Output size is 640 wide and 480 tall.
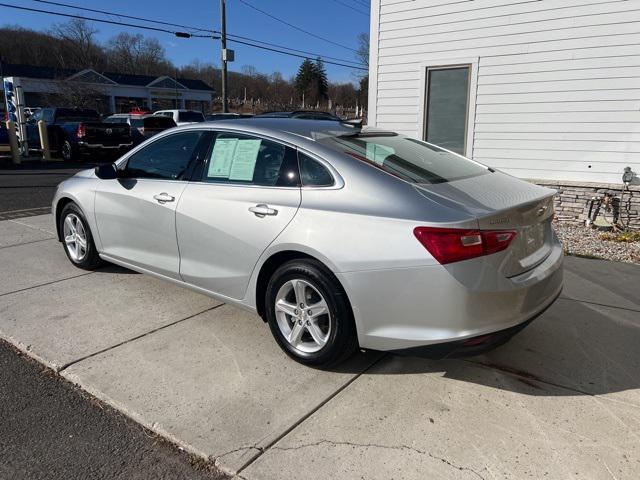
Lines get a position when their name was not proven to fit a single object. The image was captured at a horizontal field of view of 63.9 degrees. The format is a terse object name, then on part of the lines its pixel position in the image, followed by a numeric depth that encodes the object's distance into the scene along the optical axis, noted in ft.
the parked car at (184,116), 73.23
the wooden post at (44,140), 56.03
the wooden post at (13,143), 49.73
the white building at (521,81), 23.41
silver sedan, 8.72
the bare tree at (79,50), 221.05
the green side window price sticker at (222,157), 12.09
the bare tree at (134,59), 261.85
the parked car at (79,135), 54.80
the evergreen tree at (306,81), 330.87
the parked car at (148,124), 63.26
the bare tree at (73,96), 139.99
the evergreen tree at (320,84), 333.60
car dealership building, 143.84
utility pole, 92.99
